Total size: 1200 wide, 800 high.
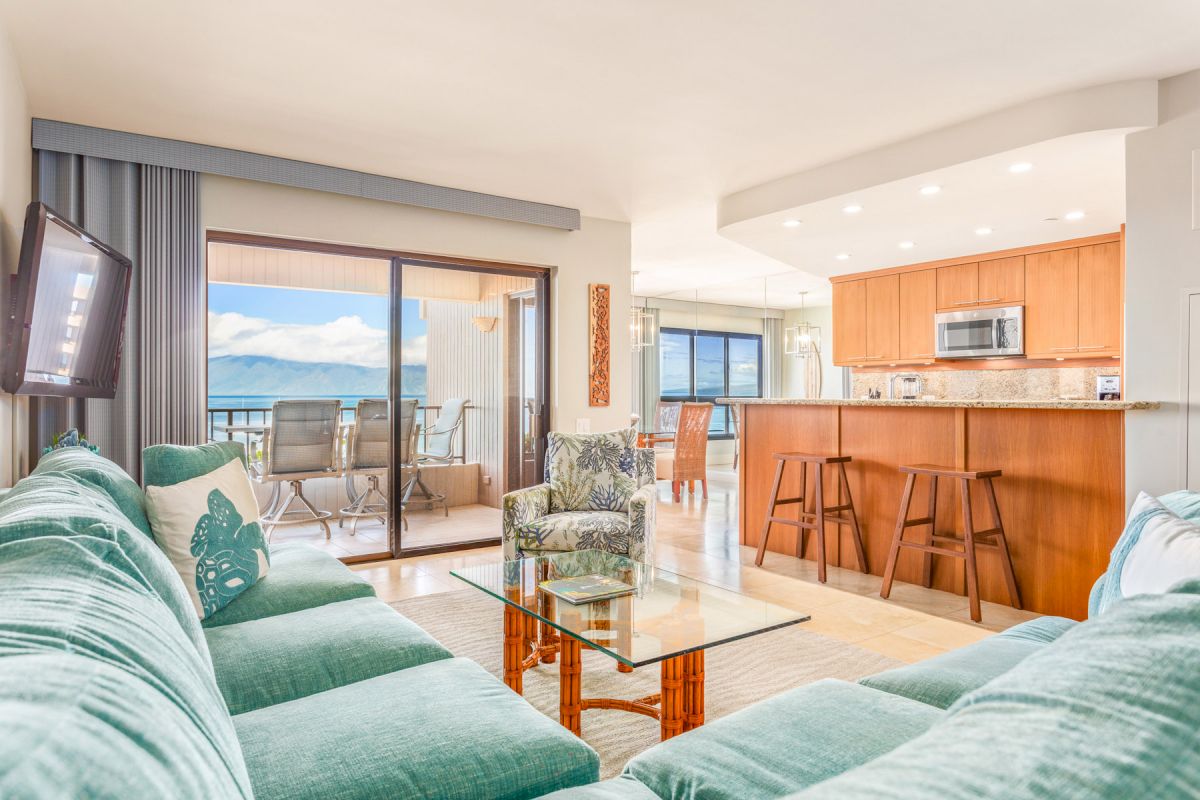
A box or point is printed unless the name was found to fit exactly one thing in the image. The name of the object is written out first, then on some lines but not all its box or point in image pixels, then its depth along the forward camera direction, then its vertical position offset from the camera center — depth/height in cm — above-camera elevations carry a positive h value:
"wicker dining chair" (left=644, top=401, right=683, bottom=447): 986 -28
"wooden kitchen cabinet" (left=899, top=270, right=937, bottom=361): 667 +83
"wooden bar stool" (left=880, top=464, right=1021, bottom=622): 339 -70
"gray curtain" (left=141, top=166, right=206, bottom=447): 384 +50
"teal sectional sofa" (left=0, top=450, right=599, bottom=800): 45 -36
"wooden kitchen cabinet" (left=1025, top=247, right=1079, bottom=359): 573 +79
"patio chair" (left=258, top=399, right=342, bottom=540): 501 -36
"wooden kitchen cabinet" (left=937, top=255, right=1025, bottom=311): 607 +104
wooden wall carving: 555 +43
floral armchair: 346 -56
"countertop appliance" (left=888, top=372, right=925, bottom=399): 723 +14
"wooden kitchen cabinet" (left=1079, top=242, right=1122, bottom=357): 546 +79
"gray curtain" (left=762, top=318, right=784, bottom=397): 1161 +67
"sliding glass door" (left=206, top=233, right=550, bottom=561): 496 +4
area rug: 224 -107
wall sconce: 533 +57
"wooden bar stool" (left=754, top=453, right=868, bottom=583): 407 -71
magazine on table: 229 -66
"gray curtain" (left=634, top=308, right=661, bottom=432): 1005 +17
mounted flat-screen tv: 235 +33
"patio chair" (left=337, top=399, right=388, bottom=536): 500 -39
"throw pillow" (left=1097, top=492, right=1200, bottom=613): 120 -29
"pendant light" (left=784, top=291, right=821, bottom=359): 962 +90
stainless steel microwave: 605 +59
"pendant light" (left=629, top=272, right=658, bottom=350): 891 +96
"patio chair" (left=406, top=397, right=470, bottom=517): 512 -33
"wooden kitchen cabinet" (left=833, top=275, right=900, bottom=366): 700 +81
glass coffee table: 190 -67
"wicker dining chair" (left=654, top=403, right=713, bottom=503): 690 -56
